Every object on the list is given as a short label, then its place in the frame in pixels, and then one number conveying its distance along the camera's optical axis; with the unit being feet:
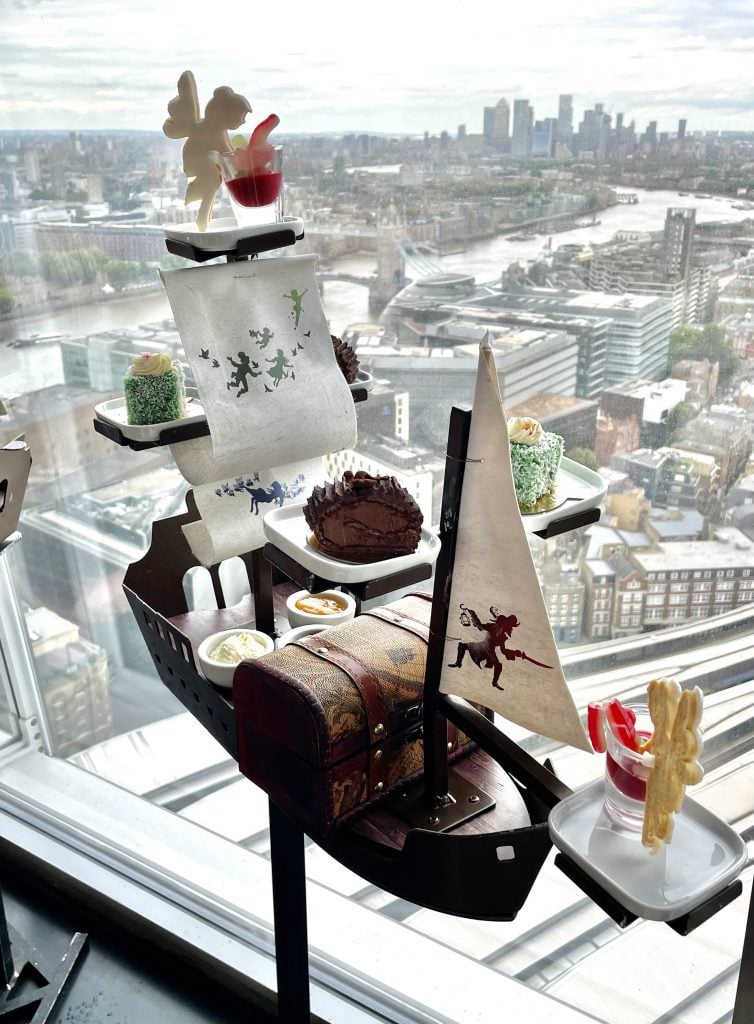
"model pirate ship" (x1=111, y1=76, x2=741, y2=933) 3.68
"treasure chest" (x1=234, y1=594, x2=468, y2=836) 4.00
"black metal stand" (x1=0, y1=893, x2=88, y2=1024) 6.63
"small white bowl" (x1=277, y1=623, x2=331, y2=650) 4.75
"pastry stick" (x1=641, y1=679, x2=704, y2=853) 3.10
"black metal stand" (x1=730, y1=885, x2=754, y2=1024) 3.88
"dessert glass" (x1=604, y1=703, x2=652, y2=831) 3.32
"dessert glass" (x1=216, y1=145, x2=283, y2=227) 4.57
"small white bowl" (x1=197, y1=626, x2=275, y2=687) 4.83
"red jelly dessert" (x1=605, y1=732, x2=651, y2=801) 3.32
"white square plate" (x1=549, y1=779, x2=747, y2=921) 3.14
